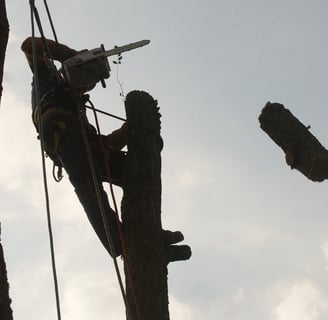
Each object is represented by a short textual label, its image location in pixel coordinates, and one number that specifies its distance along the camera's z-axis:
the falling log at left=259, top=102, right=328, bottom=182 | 5.38
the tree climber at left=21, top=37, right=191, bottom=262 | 7.37
